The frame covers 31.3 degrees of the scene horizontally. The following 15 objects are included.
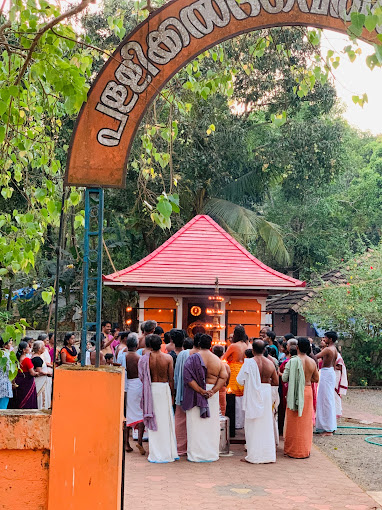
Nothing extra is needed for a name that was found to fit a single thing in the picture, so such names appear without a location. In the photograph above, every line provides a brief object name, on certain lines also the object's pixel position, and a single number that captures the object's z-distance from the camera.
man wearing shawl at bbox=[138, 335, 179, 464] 9.12
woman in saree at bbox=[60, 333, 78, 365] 11.66
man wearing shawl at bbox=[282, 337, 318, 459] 9.53
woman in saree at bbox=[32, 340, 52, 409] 10.46
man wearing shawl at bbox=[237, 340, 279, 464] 9.27
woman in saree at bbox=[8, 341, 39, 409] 9.98
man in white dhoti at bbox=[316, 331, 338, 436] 11.97
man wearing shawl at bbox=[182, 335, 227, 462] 9.20
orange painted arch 5.14
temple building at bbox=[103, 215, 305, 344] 17.75
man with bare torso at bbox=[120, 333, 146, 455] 10.07
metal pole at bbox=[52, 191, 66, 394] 4.44
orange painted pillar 4.59
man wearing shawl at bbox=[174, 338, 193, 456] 9.58
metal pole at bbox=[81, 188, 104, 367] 4.98
